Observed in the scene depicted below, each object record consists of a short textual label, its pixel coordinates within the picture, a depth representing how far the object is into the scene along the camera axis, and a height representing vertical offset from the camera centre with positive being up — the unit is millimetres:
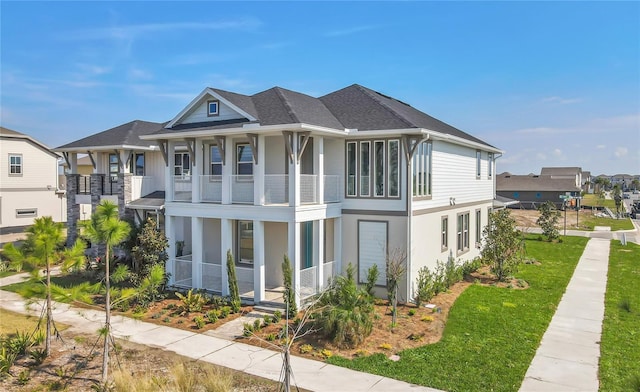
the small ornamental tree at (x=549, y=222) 31703 -2618
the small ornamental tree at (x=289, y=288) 13367 -3129
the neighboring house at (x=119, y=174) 20141 +625
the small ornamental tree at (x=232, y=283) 14438 -3213
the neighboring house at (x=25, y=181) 28453 +380
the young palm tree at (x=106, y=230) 9141 -939
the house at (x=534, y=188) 61969 -224
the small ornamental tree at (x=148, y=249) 15555 -2251
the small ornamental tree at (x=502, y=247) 18734 -2677
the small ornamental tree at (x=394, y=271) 13344 -2755
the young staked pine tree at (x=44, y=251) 9992 -1501
